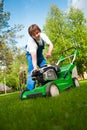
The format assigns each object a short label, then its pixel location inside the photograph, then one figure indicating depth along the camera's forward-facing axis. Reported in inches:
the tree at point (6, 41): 572.6
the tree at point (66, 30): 858.6
